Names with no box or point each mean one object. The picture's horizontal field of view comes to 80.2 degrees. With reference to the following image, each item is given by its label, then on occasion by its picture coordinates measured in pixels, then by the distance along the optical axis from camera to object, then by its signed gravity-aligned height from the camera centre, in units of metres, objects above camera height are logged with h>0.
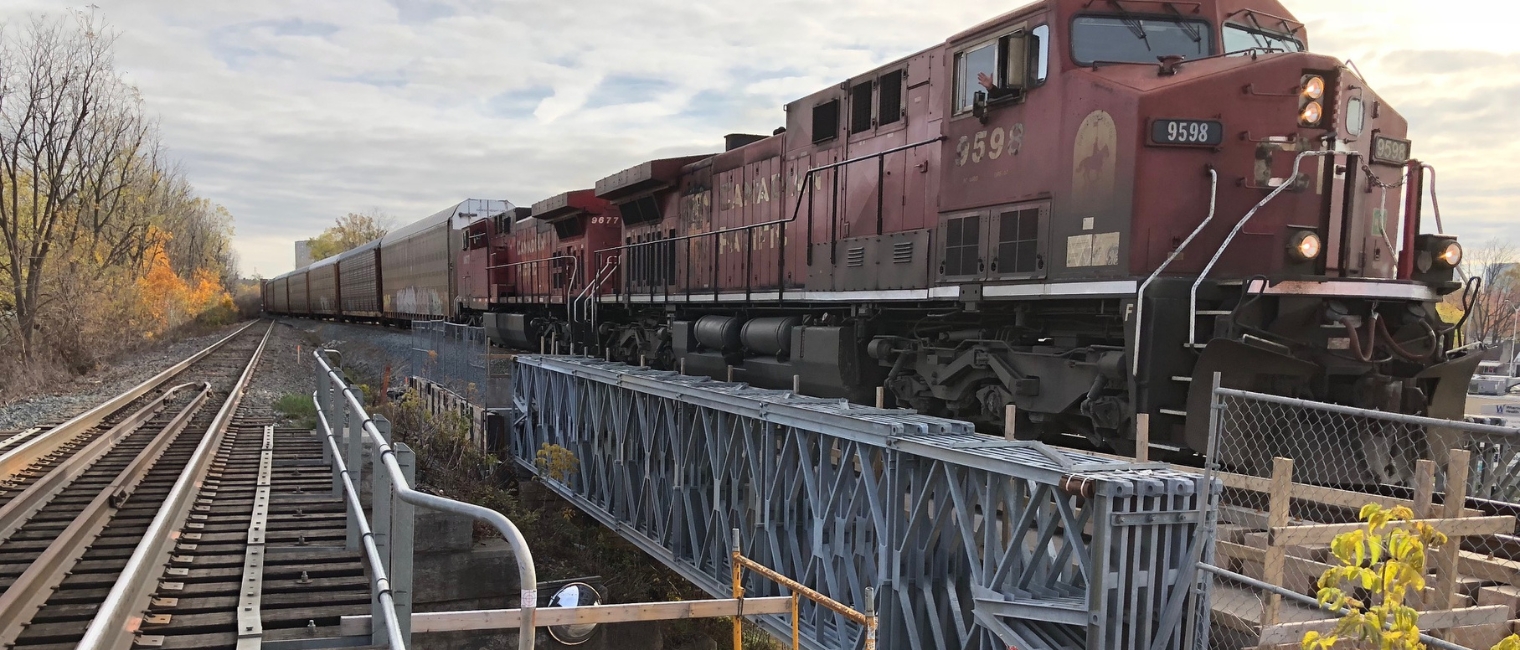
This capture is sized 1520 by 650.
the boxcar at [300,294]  55.61 -1.19
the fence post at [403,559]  3.58 -1.13
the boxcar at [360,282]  37.22 -0.30
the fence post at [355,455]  6.02 -1.25
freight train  6.45 +0.46
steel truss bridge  4.58 -1.60
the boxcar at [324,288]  46.19 -0.70
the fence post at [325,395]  10.18 -1.37
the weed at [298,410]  12.98 -2.13
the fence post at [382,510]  4.89 -1.30
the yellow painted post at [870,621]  4.63 -1.72
